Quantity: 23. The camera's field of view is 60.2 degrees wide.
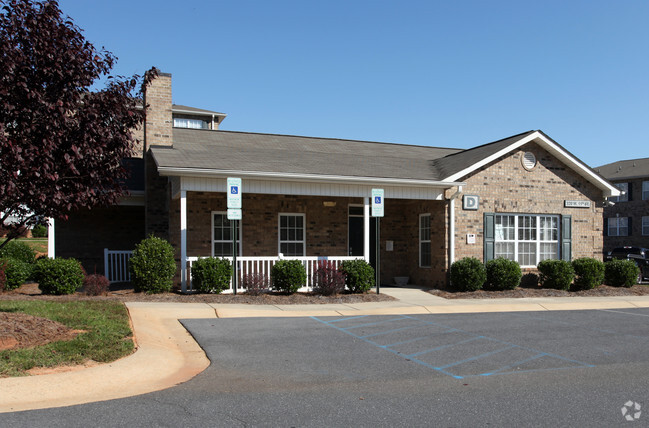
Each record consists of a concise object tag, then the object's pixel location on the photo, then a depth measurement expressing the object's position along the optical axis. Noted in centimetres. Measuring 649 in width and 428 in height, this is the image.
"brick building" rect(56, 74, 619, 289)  1552
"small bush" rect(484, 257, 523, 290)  1622
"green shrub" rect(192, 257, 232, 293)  1350
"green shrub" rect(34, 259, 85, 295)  1286
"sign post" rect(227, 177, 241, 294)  1331
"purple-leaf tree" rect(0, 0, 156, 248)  783
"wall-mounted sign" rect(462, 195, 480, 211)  1678
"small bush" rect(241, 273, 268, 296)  1384
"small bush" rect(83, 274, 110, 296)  1292
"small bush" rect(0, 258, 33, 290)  1345
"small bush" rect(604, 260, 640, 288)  1783
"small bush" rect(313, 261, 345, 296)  1420
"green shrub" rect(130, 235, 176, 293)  1326
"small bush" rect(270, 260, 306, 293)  1408
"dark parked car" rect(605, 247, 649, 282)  2189
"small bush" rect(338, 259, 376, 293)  1459
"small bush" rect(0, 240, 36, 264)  1688
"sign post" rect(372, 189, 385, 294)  1465
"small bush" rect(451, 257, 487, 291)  1584
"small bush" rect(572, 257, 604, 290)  1703
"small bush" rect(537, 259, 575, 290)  1675
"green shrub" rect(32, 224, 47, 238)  2994
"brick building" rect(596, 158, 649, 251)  3975
